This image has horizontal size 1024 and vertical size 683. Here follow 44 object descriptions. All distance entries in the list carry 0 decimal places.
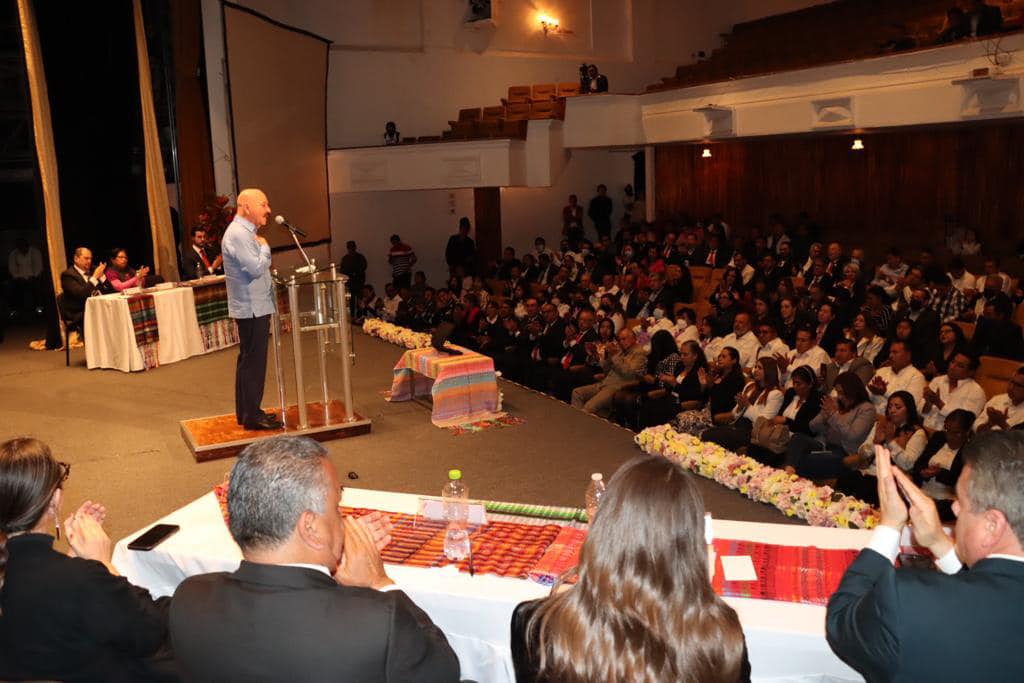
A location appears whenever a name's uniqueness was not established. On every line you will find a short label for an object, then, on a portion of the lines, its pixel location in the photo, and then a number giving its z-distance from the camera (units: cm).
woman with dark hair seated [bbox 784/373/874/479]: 573
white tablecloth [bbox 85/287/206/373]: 873
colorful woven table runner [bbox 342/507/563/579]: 310
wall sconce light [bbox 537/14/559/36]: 1585
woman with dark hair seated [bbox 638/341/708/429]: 720
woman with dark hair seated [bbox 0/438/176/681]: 228
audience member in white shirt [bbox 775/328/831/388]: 697
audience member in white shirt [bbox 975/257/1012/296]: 796
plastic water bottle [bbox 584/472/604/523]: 324
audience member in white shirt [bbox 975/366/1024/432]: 534
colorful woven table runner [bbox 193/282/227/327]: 957
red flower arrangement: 1048
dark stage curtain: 1061
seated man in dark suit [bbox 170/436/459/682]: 175
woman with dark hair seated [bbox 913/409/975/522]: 507
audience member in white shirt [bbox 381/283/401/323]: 1204
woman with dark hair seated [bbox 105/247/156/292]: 954
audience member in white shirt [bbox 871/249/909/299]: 904
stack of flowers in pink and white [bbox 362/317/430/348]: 957
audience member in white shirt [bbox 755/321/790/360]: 739
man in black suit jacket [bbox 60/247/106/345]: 959
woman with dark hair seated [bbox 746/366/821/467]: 614
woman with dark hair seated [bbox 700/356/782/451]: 628
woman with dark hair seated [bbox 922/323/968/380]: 666
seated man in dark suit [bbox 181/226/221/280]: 1020
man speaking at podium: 572
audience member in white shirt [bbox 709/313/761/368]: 768
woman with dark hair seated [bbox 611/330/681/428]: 746
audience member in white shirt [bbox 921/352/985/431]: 586
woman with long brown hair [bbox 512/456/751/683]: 170
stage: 551
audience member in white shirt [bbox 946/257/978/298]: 844
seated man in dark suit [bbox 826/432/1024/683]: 183
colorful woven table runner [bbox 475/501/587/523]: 345
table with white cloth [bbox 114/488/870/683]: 266
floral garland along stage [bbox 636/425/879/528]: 429
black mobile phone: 338
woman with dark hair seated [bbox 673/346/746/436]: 678
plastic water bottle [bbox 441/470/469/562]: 316
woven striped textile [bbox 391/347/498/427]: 679
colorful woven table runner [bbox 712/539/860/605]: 282
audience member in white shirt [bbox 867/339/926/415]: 623
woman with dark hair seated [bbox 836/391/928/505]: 549
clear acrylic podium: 592
